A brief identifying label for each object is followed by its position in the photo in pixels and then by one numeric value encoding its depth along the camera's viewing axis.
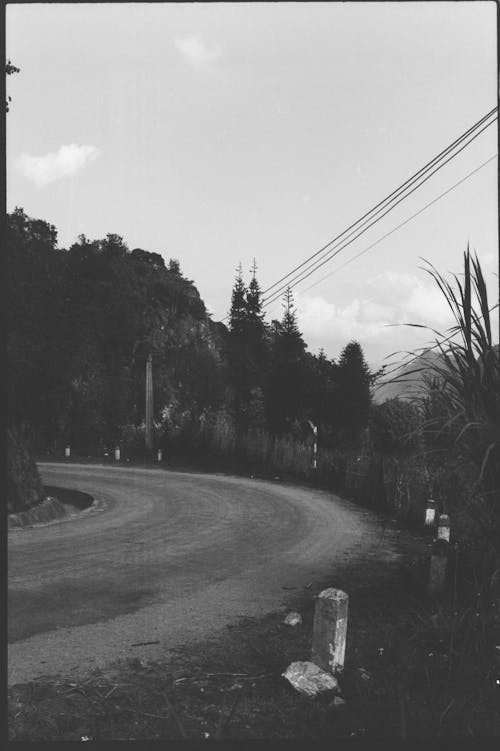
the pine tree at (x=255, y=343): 43.06
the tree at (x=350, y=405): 32.59
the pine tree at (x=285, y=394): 31.55
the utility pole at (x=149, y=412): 28.38
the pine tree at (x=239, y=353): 40.69
